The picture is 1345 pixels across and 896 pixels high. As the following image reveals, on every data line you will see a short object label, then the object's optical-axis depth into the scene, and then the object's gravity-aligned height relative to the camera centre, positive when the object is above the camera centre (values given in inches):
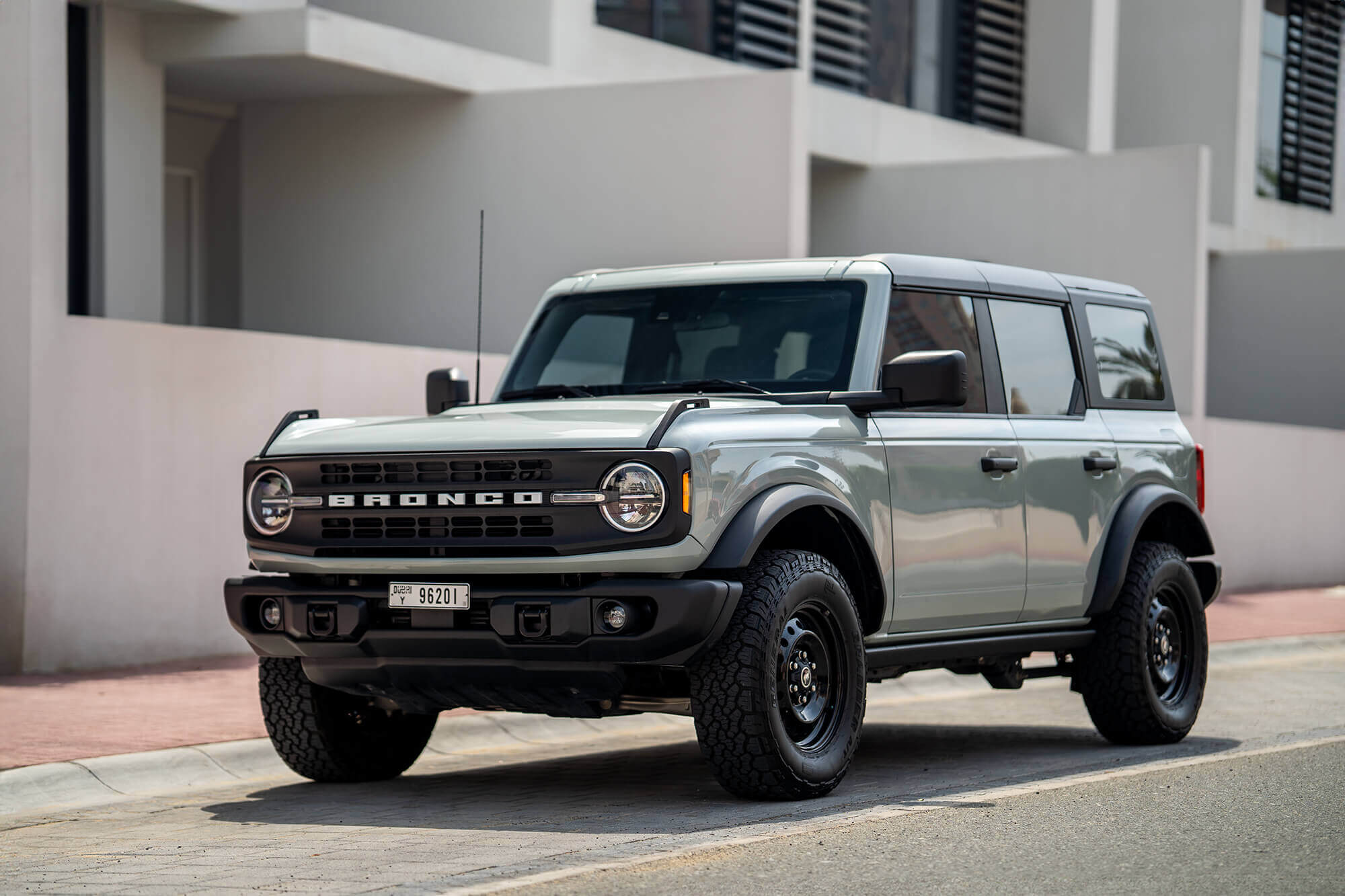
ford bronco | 434.7 -43.7
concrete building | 753.2 +7.6
